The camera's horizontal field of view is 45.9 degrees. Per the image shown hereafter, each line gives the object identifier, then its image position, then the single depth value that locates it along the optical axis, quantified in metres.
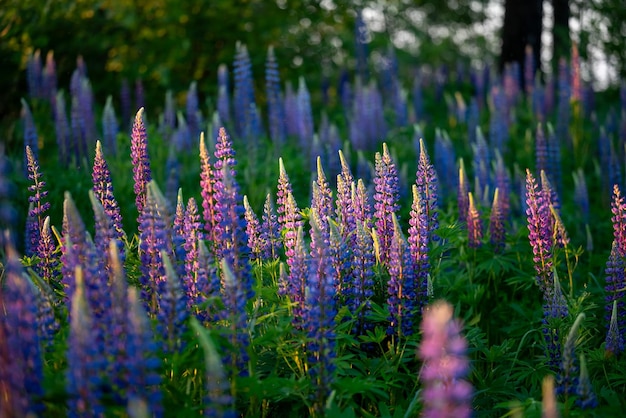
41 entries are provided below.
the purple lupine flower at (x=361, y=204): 3.85
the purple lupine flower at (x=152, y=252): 3.09
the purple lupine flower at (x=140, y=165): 3.95
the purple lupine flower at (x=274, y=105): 7.39
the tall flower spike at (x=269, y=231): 3.89
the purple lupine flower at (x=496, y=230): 4.82
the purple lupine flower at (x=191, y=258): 3.35
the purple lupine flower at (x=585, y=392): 2.65
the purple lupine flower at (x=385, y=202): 3.86
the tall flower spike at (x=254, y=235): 3.76
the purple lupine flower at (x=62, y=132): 6.75
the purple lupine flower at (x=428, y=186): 4.11
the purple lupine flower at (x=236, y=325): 2.84
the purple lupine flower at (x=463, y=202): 5.25
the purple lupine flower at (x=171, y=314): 2.67
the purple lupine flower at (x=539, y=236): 4.17
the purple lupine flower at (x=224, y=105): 7.90
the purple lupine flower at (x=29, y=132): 5.89
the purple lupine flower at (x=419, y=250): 3.70
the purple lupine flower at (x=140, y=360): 2.27
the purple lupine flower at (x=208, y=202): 3.44
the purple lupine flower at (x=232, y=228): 3.22
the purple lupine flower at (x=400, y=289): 3.45
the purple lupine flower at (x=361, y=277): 3.59
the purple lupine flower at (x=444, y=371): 1.96
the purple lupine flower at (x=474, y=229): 4.77
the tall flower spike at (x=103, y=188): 3.65
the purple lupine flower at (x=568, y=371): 2.82
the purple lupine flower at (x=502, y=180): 5.54
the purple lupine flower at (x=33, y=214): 3.77
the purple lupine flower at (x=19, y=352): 2.27
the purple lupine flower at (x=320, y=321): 2.96
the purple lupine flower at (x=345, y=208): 3.82
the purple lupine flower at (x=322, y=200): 3.78
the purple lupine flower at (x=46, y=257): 3.52
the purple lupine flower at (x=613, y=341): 3.53
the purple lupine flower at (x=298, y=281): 3.26
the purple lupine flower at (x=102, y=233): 2.88
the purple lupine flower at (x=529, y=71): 10.81
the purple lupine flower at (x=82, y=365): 2.18
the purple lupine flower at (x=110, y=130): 6.83
